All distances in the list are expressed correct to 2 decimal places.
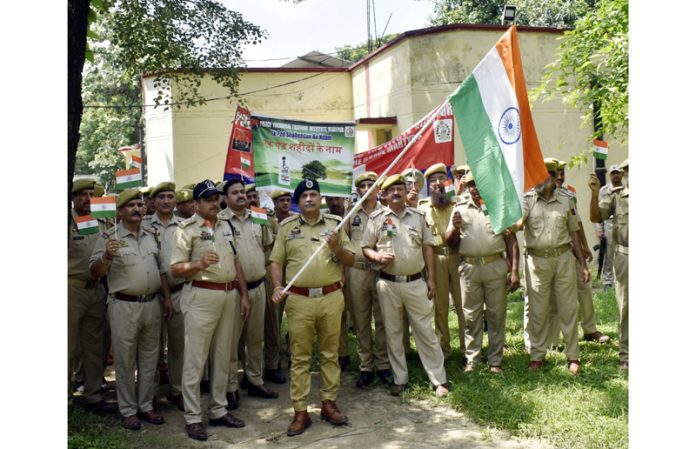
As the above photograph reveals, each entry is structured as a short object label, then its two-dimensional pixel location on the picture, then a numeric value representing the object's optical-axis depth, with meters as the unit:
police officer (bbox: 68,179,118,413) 6.08
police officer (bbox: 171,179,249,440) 5.62
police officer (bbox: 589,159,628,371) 6.70
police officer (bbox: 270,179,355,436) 5.72
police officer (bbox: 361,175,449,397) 6.45
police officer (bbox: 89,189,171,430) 5.80
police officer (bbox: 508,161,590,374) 6.71
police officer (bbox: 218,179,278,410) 6.43
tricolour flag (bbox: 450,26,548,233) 5.18
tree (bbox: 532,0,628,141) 7.88
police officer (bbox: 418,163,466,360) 7.31
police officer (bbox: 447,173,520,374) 6.84
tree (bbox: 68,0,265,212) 11.14
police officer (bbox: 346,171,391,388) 6.91
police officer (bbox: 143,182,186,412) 6.32
